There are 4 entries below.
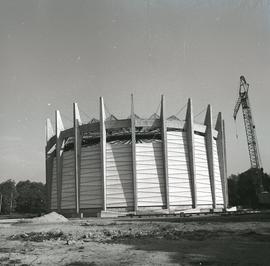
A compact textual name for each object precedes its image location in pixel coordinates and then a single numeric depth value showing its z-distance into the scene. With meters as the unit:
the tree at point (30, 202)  113.19
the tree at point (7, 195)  111.62
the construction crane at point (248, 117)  80.81
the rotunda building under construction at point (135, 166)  59.41
